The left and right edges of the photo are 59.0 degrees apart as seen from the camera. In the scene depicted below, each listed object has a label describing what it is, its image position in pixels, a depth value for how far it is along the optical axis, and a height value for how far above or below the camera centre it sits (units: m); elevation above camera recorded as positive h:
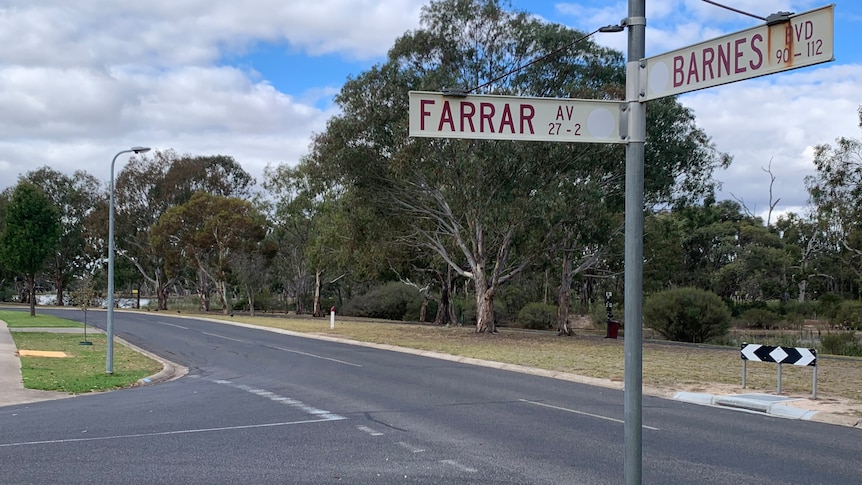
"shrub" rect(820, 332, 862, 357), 28.39 -2.64
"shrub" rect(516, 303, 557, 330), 45.88 -2.63
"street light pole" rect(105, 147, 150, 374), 18.14 -1.10
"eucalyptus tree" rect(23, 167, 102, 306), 71.38 +5.57
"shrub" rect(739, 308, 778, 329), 48.25 -2.72
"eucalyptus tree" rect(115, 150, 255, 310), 64.12 +6.65
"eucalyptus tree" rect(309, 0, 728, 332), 28.28 +4.96
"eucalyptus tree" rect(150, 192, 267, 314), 58.56 +2.92
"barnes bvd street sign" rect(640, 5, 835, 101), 3.40 +1.02
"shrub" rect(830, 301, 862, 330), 39.69 -2.06
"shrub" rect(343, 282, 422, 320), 56.47 -2.25
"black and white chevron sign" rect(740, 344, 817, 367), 14.00 -1.50
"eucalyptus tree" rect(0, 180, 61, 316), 42.62 +2.10
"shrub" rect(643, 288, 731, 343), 33.22 -1.74
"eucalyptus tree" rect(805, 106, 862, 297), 31.63 +3.78
